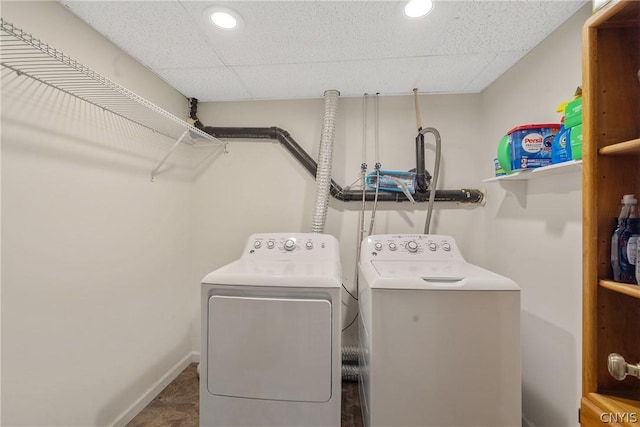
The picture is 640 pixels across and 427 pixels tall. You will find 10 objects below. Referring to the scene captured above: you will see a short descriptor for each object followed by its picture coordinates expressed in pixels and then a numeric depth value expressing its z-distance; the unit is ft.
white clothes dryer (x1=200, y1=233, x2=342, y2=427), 4.04
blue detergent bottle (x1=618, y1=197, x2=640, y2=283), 2.52
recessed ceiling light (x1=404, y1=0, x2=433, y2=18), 4.01
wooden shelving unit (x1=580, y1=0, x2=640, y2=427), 2.75
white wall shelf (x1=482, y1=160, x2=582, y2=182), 3.68
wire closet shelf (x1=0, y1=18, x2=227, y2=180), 3.35
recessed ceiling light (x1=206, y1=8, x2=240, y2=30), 4.18
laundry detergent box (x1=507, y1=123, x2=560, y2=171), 4.36
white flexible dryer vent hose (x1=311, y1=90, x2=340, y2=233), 6.56
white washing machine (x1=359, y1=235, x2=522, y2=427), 3.72
